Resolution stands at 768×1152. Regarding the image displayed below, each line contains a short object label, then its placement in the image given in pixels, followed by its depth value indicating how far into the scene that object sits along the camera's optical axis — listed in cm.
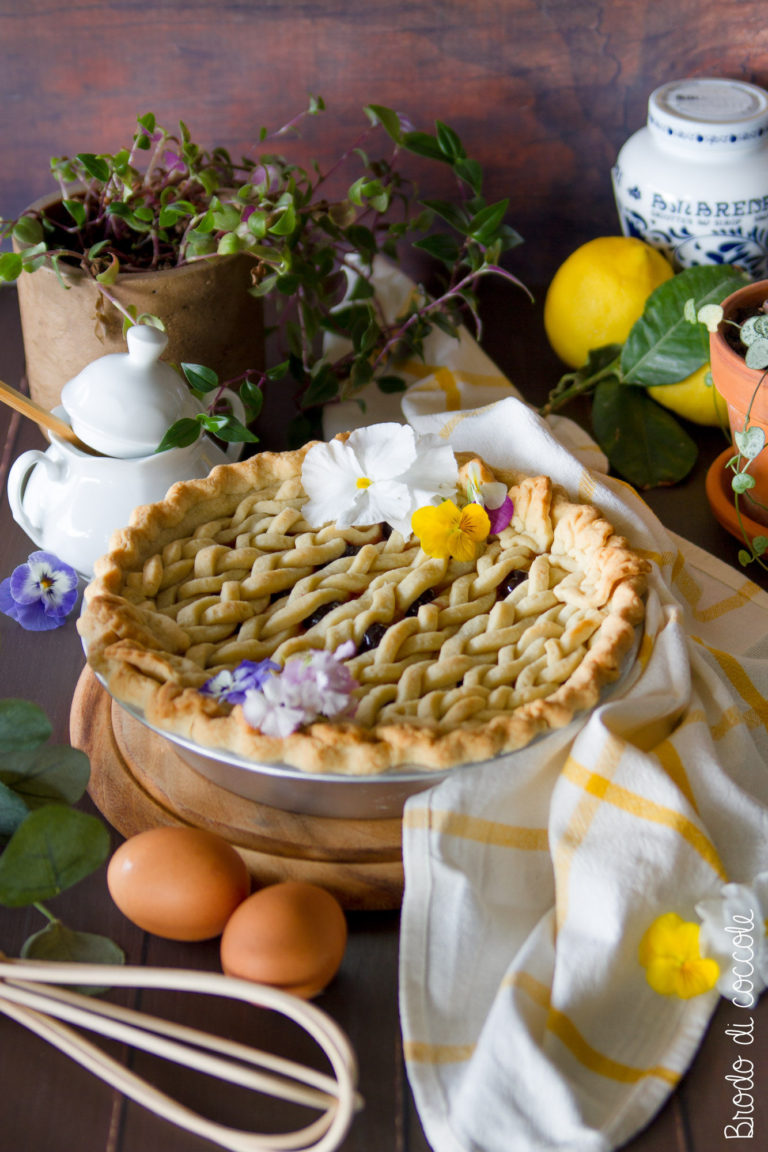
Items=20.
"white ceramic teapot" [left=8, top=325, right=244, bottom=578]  108
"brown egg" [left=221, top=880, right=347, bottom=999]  77
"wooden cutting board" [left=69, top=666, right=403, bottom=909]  87
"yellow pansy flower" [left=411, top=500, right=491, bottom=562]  101
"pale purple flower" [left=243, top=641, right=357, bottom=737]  81
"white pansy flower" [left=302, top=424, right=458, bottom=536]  105
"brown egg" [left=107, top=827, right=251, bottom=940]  81
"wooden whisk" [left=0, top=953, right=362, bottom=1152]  64
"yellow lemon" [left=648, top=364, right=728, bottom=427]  134
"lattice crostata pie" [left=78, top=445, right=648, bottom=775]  83
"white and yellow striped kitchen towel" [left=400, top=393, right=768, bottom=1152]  73
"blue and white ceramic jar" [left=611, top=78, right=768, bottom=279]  138
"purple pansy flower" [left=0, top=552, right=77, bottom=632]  113
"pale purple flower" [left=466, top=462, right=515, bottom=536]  106
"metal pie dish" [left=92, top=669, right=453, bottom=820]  82
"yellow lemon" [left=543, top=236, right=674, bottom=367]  140
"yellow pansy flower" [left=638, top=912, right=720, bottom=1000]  79
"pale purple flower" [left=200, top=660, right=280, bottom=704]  86
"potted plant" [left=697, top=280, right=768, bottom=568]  109
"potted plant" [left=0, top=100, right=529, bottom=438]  118
